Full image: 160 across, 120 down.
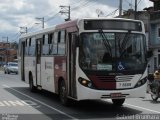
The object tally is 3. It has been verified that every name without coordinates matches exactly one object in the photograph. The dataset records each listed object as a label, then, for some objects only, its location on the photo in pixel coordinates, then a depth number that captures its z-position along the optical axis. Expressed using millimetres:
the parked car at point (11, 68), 55038
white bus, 13812
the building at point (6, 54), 126900
